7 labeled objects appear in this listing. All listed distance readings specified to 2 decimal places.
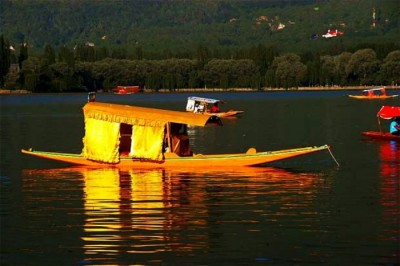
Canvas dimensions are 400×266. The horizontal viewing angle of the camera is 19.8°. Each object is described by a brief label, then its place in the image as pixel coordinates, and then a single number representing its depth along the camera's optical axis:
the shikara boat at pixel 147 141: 49.03
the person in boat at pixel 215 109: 117.56
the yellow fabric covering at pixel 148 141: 49.03
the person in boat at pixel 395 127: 69.19
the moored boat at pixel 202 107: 115.69
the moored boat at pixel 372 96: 179.75
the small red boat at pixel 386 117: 68.94
